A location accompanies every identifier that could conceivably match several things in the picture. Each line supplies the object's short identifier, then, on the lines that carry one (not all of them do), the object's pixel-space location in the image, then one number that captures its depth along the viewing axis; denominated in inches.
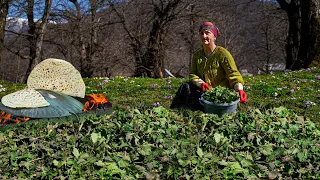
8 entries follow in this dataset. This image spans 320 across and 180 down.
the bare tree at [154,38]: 759.1
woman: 205.9
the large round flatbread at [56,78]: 242.7
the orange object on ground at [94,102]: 235.4
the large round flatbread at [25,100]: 210.4
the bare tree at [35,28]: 676.8
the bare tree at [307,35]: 582.9
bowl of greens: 191.5
